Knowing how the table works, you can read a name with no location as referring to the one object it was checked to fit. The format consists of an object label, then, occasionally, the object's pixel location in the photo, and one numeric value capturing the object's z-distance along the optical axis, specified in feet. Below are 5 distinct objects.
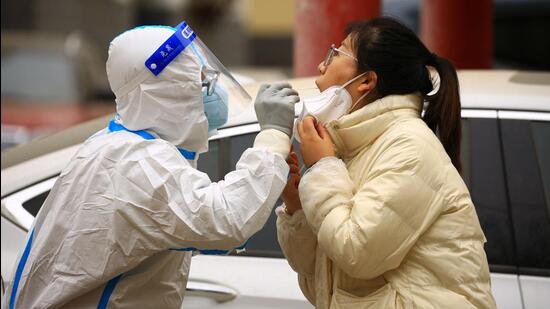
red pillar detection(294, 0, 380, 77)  40.96
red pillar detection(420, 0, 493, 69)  53.36
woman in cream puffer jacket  17.72
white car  24.63
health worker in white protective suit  18.61
